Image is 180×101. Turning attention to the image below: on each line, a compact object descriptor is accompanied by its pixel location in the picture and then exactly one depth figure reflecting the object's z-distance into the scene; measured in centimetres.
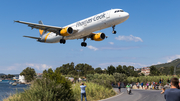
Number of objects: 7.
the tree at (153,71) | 10184
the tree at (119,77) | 5388
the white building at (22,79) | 15160
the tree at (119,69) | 7554
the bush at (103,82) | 2513
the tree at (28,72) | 14088
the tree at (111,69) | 7659
